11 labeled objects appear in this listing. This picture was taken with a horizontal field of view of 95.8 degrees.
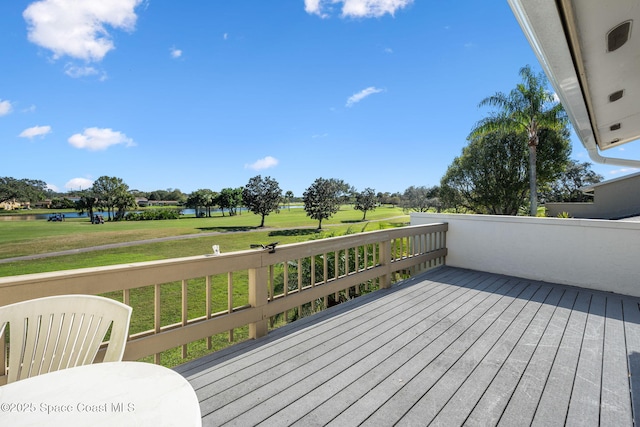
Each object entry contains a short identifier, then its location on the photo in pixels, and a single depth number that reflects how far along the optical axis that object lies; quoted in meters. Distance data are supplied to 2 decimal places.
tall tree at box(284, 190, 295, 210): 38.84
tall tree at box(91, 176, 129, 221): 30.83
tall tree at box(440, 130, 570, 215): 17.05
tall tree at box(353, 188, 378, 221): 42.12
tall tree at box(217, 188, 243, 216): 49.97
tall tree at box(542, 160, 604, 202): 21.95
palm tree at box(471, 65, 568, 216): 13.95
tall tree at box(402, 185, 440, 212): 34.88
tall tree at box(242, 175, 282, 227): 35.34
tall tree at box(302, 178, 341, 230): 32.25
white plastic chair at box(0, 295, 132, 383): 1.10
